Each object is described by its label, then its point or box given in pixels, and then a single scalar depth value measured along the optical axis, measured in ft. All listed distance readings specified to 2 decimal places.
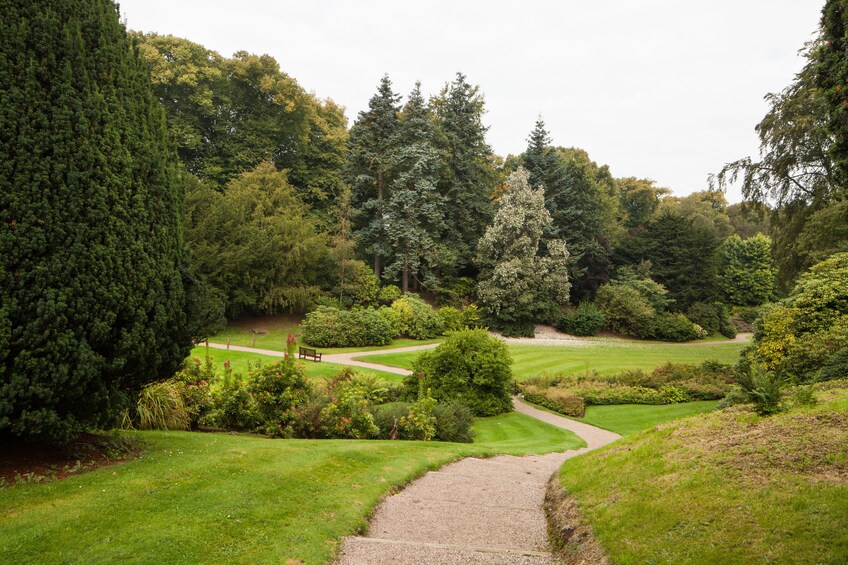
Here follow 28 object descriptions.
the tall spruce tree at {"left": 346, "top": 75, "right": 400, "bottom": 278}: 130.11
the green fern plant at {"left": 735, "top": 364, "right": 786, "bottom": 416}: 24.00
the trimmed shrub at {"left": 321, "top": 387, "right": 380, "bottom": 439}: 35.68
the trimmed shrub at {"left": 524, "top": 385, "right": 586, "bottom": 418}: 58.54
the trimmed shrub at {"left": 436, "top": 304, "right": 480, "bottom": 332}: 111.34
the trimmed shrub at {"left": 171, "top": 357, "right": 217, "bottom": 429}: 33.58
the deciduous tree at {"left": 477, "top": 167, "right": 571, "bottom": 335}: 122.21
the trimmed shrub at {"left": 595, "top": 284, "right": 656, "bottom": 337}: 129.29
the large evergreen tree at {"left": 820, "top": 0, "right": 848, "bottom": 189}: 16.69
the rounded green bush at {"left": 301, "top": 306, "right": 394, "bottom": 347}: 92.58
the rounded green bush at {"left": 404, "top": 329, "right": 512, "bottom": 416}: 57.26
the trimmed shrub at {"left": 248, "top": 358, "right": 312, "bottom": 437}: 33.76
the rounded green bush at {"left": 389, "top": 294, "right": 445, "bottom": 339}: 104.58
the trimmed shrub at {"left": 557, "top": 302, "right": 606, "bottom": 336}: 127.54
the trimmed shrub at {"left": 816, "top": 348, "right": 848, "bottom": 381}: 33.96
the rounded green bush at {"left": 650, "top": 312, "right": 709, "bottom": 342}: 129.71
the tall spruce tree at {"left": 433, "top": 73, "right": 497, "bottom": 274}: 139.44
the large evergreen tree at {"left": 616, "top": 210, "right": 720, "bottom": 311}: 148.56
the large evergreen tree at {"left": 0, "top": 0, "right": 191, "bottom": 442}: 17.38
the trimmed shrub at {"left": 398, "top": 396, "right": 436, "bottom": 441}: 40.52
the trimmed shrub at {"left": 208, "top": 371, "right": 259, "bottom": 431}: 33.68
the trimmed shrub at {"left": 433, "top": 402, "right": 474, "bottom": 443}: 43.47
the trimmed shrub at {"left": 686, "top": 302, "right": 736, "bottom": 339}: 140.26
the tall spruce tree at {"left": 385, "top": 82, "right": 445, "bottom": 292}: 124.67
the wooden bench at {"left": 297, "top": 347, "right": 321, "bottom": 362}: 75.88
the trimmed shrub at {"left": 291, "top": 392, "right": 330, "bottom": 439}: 34.65
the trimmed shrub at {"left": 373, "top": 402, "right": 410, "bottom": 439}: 39.55
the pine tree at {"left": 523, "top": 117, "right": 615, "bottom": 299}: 147.13
